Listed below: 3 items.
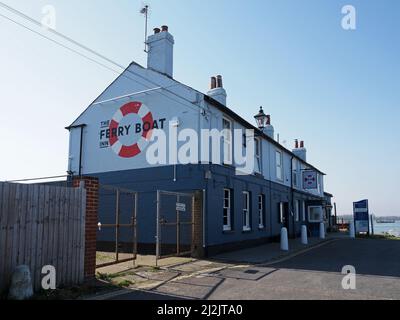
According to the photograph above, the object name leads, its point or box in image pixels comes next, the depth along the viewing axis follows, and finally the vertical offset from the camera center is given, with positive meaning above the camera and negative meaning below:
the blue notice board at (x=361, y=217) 30.75 -0.51
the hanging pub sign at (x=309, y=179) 29.91 +2.48
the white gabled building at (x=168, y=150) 15.84 +2.92
